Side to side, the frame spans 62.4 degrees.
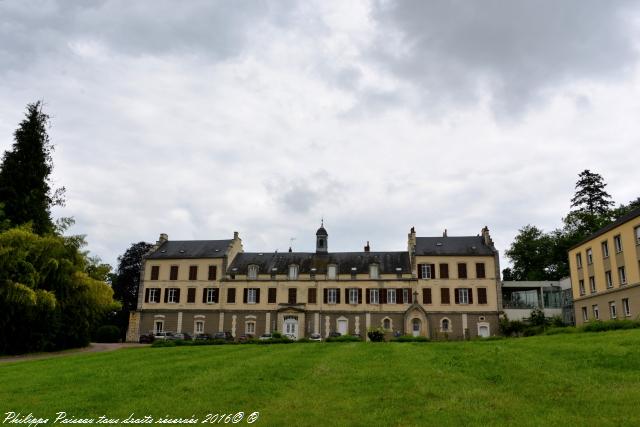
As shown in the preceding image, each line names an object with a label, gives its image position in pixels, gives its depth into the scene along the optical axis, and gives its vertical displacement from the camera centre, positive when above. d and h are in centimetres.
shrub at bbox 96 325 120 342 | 5084 -34
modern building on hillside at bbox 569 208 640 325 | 3388 +458
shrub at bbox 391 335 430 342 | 2998 -24
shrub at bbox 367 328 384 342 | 3247 -10
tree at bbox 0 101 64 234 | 3675 +1065
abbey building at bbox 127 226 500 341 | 4816 +388
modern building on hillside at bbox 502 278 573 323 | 4903 +357
